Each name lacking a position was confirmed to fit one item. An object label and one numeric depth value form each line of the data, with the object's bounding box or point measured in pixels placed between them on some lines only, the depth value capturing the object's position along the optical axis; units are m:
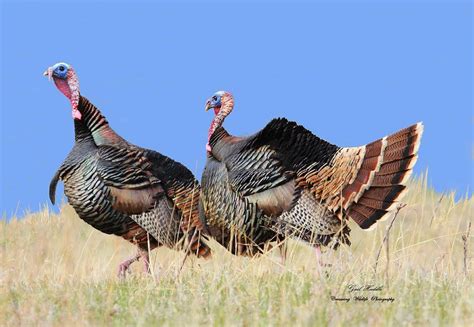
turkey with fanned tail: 15.84
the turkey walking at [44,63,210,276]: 17.30
